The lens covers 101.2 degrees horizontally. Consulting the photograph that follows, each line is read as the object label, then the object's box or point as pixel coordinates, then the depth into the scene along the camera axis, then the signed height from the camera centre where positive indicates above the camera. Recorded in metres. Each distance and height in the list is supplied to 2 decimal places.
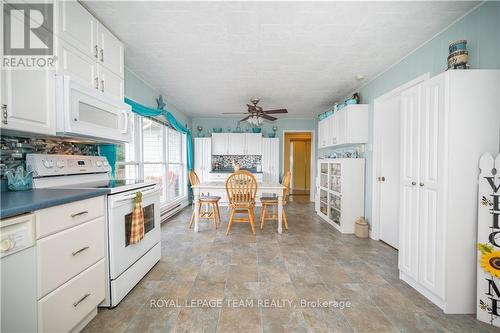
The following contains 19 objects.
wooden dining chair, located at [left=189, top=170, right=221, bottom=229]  3.57 -0.69
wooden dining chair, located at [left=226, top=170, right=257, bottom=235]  3.29 -0.48
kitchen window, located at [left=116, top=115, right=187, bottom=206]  3.03 +0.11
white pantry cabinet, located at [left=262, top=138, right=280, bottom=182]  5.98 +0.15
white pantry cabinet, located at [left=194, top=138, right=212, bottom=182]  5.92 +0.21
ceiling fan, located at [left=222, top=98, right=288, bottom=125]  3.59 +0.90
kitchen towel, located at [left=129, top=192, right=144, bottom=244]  1.80 -0.53
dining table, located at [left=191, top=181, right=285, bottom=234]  3.42 -0.47
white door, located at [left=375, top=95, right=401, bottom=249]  2.87 -0.05
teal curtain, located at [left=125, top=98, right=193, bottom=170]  2.91 +0.81
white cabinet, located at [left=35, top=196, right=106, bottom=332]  1.12 -0.63
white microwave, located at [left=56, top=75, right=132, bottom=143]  1.53 +0.43
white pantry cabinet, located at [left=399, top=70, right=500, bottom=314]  1.56 -0.04
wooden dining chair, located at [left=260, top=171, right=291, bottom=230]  3.66 -0.68
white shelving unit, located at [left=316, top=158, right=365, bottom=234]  3.45 -0.48
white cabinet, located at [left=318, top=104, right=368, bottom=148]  3.42 +0.67
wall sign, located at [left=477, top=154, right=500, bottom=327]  1.45 -0.55
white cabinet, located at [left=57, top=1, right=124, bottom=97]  1.56 +0.98
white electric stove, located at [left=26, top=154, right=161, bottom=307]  1.61 -0.40
